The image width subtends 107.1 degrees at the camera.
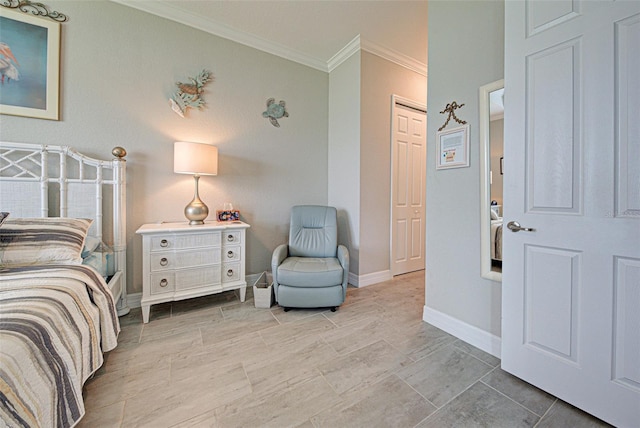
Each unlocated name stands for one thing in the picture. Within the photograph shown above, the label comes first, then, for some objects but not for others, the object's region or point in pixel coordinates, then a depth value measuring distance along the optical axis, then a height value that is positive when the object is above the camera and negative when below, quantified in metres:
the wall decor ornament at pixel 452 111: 1.78 +0.80
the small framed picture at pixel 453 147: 1.74 +0.51
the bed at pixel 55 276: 0.78 -0.35
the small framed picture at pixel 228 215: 2.46 -0.03
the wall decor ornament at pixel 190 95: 2.33 +1.17
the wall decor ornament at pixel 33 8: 1.80 +1.57
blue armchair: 2.07 -0.52
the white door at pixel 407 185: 3.04 +0.37
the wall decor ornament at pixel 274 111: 2.80 +1.21
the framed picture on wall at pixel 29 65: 1.77 +1.12
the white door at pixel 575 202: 1.01 +0.06
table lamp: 2.09 +0.43
